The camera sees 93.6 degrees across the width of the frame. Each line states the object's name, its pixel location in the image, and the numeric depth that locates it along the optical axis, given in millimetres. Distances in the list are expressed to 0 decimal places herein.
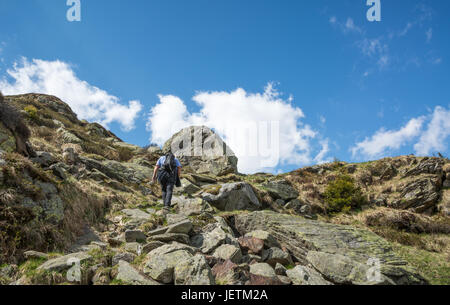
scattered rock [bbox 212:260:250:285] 3855
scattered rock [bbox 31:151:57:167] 8012
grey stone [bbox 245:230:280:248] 6314
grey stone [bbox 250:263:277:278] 4436
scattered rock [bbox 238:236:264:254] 5949
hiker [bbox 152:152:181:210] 9516
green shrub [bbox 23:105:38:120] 17062
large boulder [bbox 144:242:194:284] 3930
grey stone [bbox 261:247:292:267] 5602
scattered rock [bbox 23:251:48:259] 4215
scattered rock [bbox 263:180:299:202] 16359
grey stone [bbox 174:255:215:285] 3661
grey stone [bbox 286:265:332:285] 4391
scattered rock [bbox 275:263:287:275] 4820
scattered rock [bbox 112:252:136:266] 4416
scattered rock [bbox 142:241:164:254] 5013
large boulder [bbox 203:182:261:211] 11898
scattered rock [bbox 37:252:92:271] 3748
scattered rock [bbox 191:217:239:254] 5780
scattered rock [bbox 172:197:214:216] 8966
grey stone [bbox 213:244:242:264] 5068
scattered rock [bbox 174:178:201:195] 13523
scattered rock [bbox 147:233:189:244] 5608
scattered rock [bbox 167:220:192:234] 6119
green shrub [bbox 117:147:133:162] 19375
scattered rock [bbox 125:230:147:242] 5855
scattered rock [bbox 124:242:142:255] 5111
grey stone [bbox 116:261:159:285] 3681
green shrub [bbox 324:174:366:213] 17828
